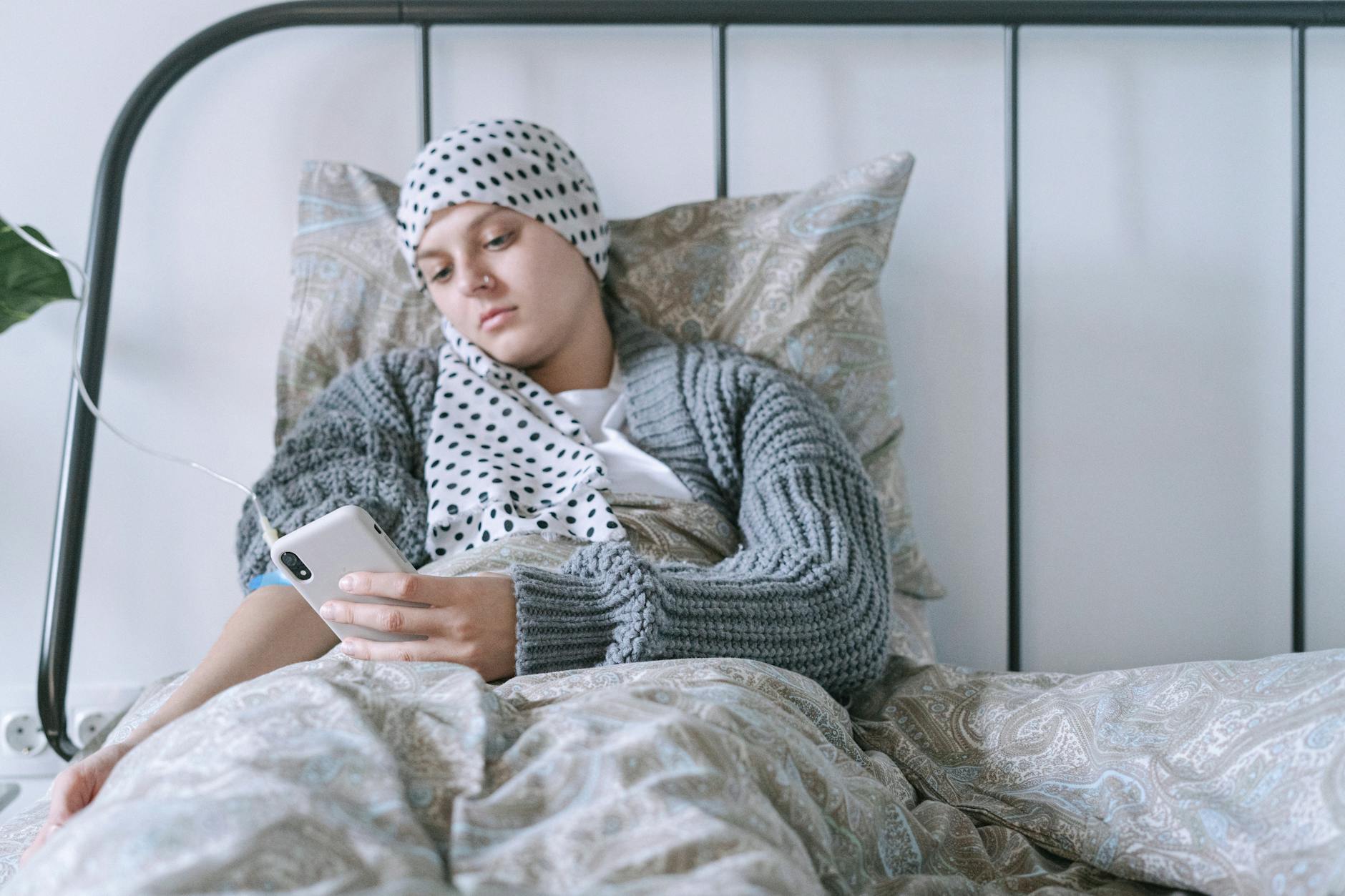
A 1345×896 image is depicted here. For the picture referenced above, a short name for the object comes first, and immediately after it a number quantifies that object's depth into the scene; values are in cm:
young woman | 82
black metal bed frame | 123
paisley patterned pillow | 118
